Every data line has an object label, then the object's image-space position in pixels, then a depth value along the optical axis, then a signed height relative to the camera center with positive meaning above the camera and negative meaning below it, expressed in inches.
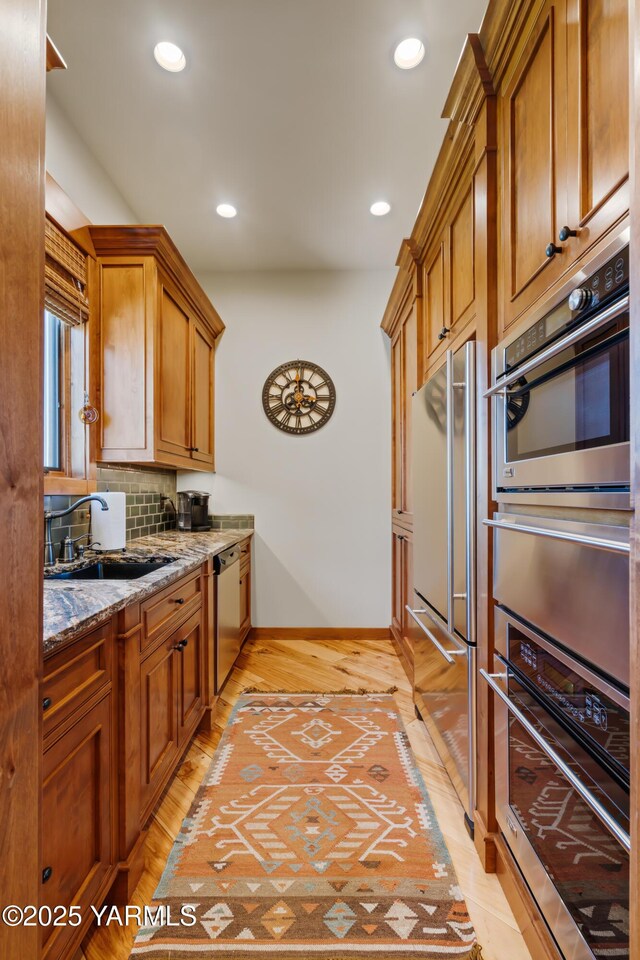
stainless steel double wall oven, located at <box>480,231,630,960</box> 31.3 -9.9
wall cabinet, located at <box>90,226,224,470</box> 92.0 +30.1
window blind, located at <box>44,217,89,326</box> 76.0 +37.2
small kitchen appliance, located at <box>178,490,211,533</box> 131.4 -6.9
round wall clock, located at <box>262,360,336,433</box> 143.8 +28.7
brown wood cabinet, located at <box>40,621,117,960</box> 37.6 -27.4
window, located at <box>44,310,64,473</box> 81.9 +17.2
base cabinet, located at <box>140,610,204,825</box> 57.4 -31.7
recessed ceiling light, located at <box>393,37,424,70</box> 70.9 +68.3
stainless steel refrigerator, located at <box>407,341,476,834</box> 60.0 -11.9
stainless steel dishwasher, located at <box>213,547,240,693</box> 95.3 -28.3
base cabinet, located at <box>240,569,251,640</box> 130.0 -34.2
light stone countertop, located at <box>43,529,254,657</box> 38.9 -12.0
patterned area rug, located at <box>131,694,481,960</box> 47.6 -47.2
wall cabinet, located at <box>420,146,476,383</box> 65.2 +36.5
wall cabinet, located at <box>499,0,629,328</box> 32.8 +29.6
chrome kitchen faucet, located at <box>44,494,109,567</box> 71.6 -6.4
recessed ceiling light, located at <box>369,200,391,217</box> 110.7 +68.1
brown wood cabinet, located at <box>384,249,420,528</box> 106.6 +26.5
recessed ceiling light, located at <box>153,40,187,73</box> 70.6 +67.6
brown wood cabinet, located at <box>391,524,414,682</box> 111.8 -28.2
